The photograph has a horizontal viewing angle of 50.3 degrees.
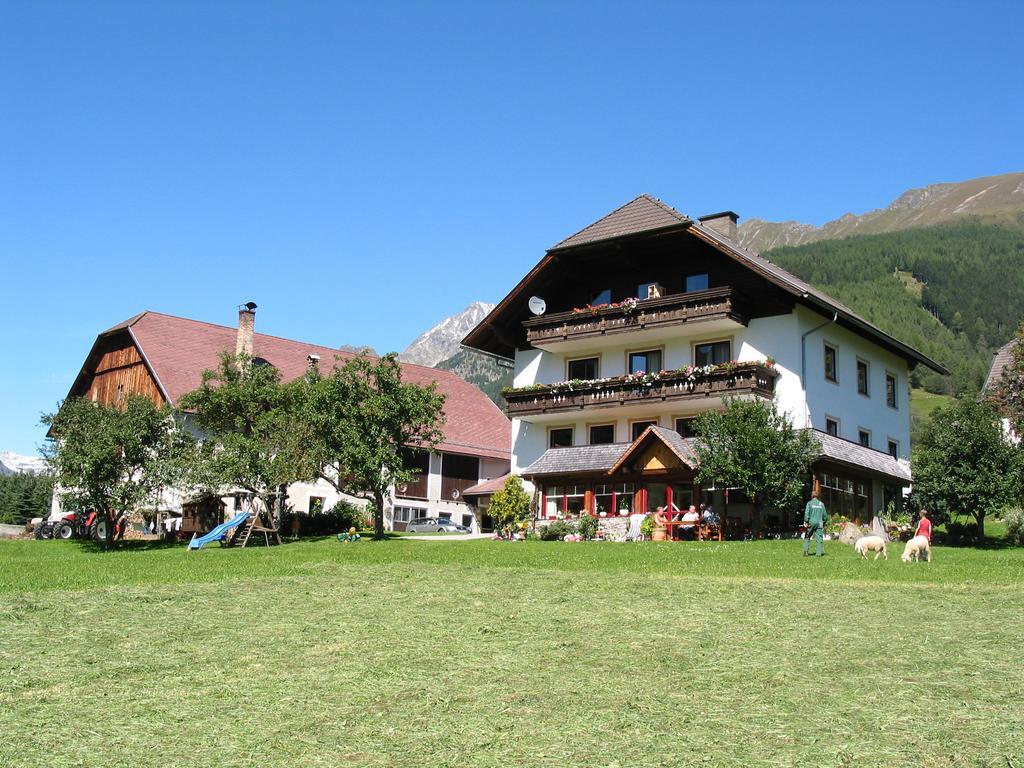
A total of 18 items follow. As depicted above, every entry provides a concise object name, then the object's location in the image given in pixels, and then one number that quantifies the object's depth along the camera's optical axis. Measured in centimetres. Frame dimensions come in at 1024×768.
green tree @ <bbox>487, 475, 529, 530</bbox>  4047
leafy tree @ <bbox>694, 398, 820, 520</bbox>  3381
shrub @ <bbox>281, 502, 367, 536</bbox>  4506
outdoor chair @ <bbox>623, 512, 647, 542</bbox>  3650
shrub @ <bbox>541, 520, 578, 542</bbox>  3759
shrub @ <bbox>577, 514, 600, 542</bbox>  3738
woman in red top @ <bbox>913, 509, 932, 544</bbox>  2647
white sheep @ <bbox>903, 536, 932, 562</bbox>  2436
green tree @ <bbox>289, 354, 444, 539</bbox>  3831
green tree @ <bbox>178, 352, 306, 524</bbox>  3900
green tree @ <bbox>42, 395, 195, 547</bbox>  3828
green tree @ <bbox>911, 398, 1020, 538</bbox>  3266
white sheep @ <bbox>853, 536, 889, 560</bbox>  2592
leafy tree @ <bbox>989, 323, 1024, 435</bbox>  4219
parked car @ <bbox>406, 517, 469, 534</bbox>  5194
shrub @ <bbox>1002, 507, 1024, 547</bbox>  3328
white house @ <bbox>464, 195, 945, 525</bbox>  3834
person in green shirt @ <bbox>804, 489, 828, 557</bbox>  2740
